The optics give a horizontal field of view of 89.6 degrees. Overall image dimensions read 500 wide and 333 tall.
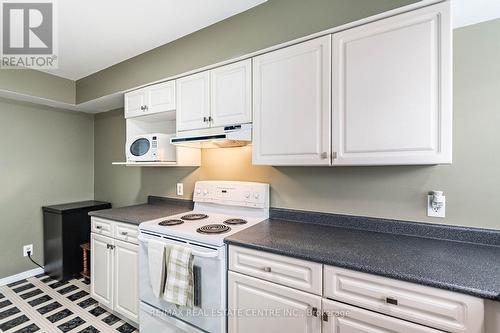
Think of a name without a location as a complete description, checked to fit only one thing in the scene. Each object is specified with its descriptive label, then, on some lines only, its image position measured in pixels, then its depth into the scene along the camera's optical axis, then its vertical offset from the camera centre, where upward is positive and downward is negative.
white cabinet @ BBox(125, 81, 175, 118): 2.18 +0.59
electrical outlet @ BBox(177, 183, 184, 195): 2.60 -0.25
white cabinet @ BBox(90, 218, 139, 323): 1.97 -0.92
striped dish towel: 1.55 -0.71
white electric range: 1.51 -0.49
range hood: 1.75 +0.20
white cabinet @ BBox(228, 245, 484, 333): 0.96 -0.61
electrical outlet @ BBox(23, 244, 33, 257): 2.91 -0.99
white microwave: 2.28 +0.14
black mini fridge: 2.76 -0.83
